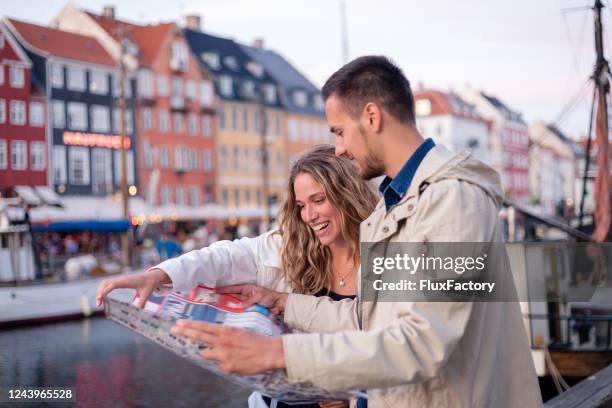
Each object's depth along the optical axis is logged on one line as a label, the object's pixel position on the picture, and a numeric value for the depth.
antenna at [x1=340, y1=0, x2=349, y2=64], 41.92
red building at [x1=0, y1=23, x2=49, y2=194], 42.94
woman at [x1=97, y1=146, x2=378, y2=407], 3.08
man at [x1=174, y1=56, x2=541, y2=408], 1.80
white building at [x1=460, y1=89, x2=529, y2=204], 82.62
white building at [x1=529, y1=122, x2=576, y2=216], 93.35
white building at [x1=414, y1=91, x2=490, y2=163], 72.81
